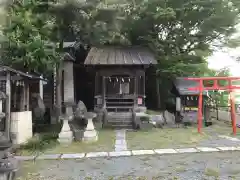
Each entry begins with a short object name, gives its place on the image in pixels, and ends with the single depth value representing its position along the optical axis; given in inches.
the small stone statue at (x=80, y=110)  441.1
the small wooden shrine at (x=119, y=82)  529.9
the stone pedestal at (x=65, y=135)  343.9
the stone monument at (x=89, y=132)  355.2
